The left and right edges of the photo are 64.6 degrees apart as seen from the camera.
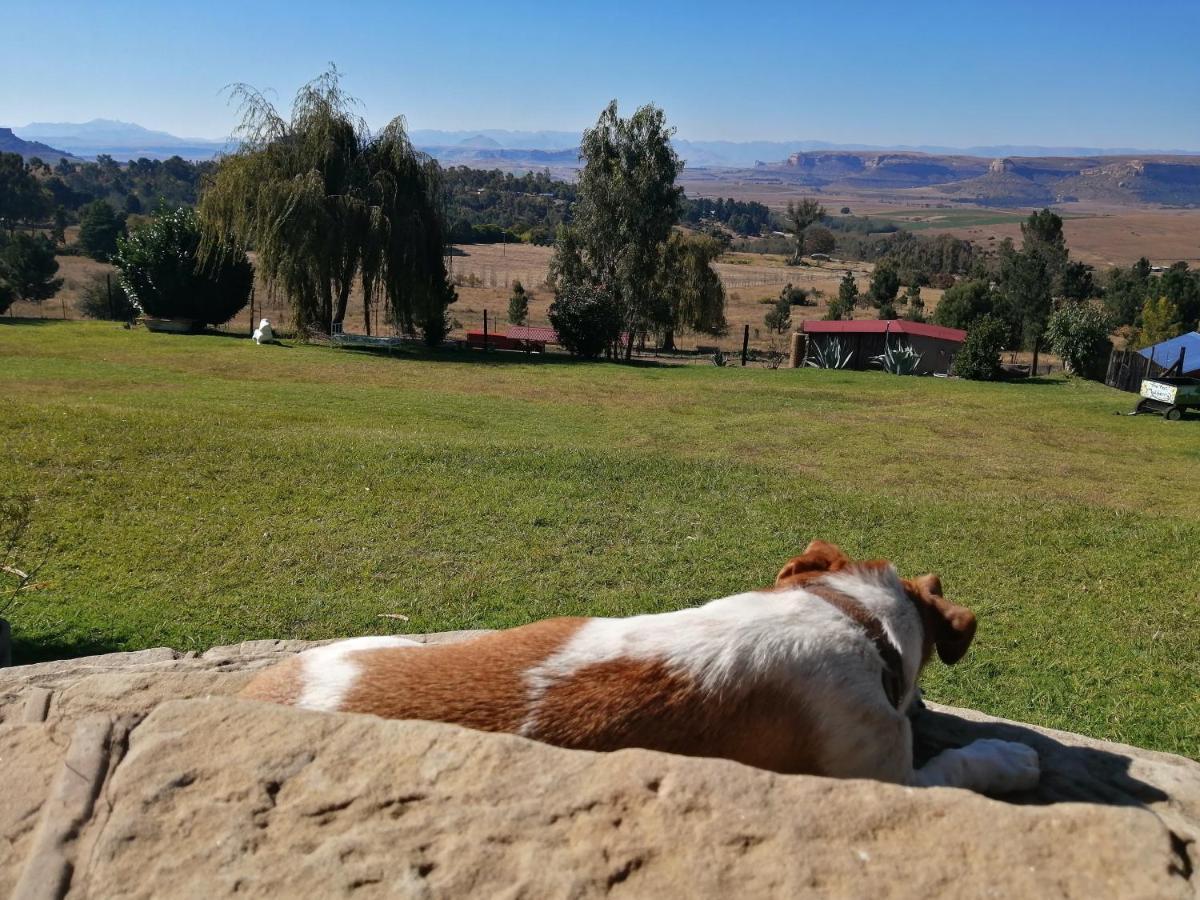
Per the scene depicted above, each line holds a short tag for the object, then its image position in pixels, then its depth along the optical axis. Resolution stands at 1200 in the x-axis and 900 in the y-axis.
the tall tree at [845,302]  53.69
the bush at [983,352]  28.78
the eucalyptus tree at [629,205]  36.62
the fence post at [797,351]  33.69
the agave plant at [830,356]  33.84
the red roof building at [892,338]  32.72
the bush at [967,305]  44.50
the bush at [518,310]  50.49
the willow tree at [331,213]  29.05
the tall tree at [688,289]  39.53
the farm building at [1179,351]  22.56
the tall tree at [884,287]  66.50
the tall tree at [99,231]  74.31
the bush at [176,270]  31.66
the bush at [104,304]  41.00
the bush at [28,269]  48.31
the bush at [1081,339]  28.73
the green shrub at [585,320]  33.09
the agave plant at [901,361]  32.09
